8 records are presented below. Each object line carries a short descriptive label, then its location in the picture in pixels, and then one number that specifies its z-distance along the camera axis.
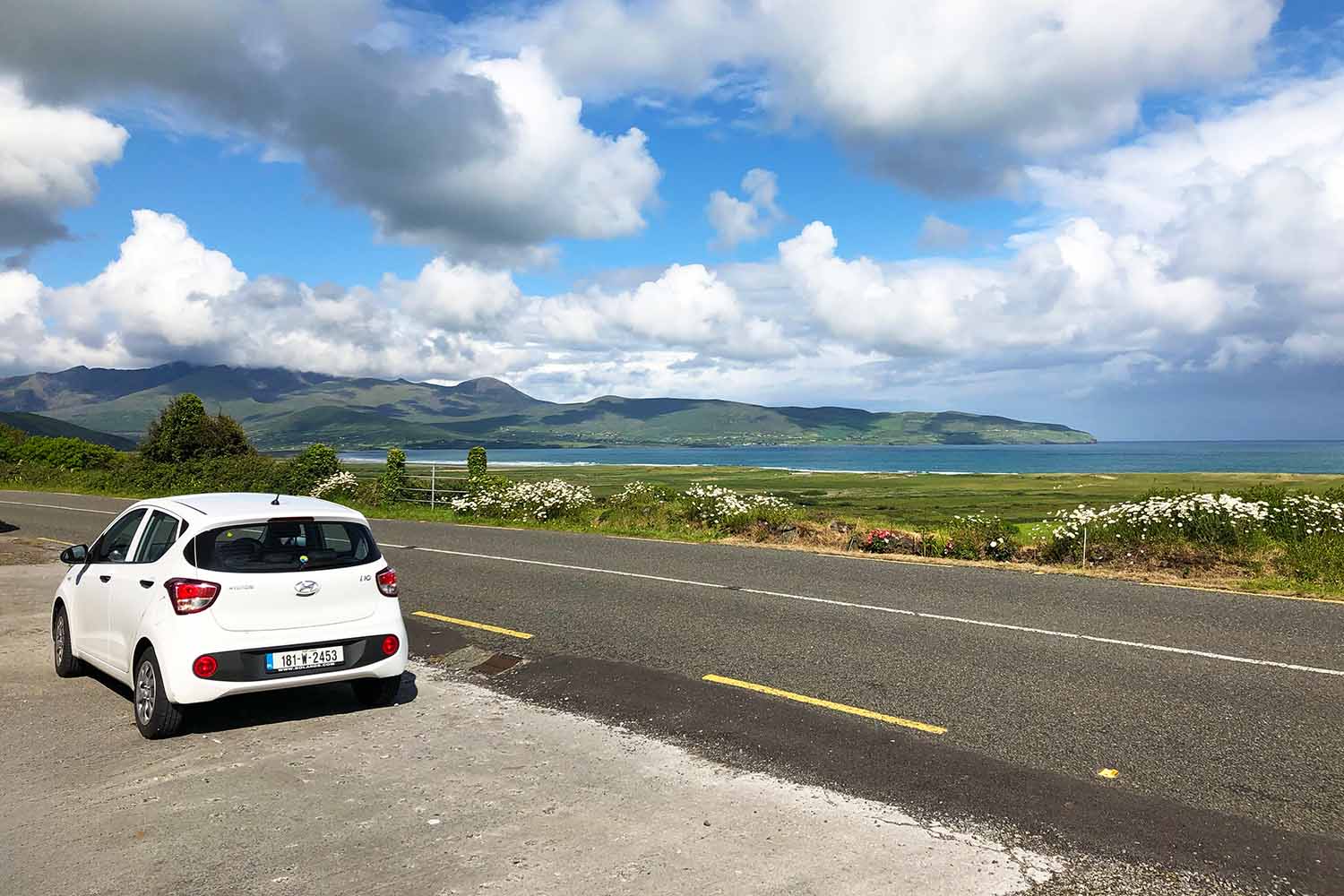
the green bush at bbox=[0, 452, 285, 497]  35.56
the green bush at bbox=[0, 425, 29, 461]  52.47
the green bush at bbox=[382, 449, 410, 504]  30.59
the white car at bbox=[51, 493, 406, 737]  6.25
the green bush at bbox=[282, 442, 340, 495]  33.66
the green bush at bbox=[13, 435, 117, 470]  47.41
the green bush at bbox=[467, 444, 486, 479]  29.84
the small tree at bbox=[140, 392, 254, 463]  50.00
